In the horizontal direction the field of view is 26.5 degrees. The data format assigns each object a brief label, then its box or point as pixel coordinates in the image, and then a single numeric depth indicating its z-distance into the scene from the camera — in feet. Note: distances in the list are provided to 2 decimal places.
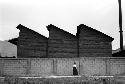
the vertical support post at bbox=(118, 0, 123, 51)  125.59
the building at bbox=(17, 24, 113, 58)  108.88
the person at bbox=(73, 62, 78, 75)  89.86
